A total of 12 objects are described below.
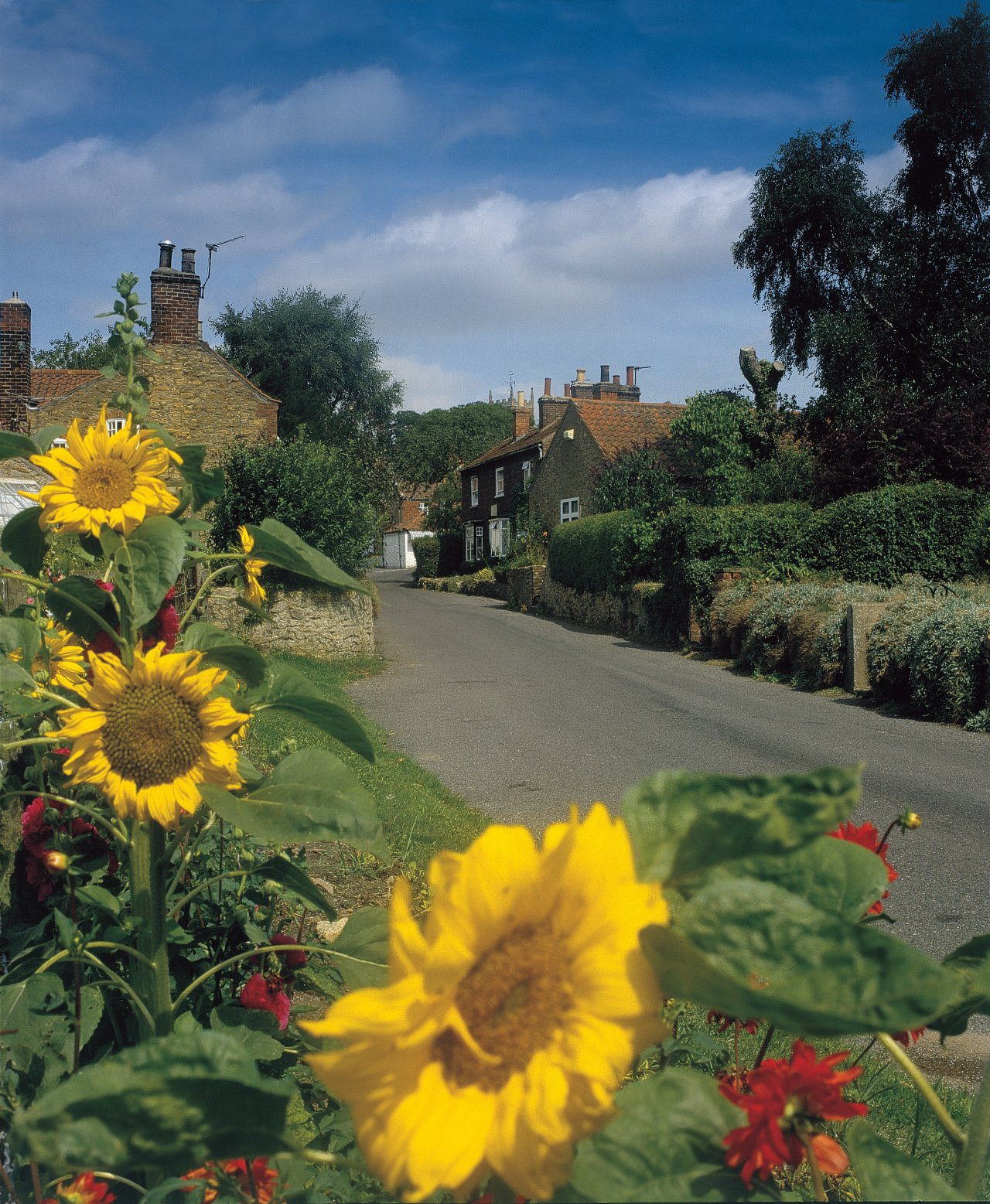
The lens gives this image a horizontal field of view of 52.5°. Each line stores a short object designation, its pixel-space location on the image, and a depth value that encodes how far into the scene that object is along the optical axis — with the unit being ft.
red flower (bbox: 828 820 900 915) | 4.24
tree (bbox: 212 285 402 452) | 134.21
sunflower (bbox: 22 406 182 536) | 5.14
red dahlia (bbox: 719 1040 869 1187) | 2.06
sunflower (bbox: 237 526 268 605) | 6.42
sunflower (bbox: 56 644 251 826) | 4.59
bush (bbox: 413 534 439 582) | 166.50
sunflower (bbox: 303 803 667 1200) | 1.70
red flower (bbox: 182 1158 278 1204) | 3.59
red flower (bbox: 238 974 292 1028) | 6.74
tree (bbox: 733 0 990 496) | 78.12
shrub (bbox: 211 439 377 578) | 54.80
